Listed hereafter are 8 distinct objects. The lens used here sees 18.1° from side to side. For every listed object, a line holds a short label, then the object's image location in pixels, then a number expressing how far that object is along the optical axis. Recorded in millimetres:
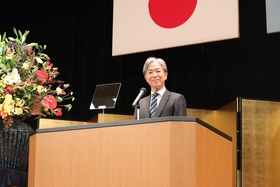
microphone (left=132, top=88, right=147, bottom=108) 4924
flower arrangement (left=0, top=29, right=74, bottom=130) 4473
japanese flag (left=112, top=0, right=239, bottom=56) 8312
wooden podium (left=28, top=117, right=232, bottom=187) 4082
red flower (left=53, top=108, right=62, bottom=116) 4854
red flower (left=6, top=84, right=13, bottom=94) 4489
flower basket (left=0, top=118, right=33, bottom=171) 4533
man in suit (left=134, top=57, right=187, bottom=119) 5571
